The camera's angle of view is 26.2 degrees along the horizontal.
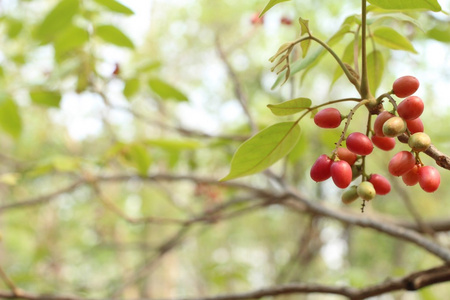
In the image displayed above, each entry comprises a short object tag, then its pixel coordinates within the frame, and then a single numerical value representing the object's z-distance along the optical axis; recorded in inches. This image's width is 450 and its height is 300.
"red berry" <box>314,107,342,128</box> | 15.3
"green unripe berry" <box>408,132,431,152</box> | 14.3
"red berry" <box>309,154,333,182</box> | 15.4
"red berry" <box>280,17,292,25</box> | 74.2
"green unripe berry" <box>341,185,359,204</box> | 15.8
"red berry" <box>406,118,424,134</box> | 15.0
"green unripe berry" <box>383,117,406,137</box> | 14.4
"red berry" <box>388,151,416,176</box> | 14.9
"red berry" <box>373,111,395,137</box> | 14.8
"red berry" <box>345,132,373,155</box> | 14.9
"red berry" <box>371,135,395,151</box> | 15.8
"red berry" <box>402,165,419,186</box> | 15.5
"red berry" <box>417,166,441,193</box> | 15.1
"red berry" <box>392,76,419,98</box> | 15.1
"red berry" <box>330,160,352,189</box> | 15.0
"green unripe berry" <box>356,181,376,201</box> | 15.3
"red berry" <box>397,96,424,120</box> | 14.7
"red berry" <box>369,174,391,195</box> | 15.9
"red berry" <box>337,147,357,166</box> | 15.6
